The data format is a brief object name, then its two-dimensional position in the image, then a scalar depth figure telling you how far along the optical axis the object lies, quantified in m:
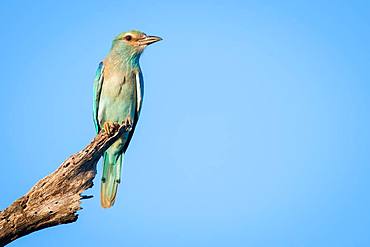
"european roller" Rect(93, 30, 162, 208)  21.58
